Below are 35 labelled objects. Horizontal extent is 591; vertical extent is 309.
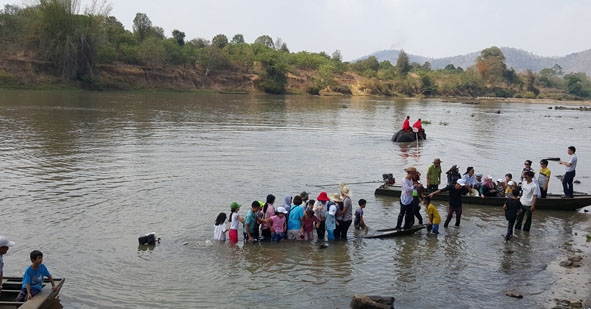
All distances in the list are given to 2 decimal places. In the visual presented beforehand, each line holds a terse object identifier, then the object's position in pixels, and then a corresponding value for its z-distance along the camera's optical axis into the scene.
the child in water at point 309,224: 13.13
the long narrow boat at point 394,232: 13.96
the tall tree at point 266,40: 151.62
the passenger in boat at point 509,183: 15.90
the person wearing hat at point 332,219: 13.30
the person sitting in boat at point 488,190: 17.44
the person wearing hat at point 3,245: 8.59
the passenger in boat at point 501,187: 17.55
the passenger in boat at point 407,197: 13.91
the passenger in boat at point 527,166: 16.25
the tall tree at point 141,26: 106.06
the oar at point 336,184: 20.29
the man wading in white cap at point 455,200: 14.34
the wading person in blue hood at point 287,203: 13.55
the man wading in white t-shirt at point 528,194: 13.77
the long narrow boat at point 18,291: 8.45
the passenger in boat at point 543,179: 16.33
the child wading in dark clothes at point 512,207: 13.58
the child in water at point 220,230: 13.20
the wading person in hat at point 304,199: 13.49
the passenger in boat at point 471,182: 17.39
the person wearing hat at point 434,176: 16.95
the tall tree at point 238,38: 155.00
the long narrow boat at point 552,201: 16.62
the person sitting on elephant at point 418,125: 34.72
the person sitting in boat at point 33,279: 8.71
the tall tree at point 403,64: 151.12
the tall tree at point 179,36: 113.12
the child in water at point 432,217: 14.32
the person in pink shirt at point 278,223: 13.12
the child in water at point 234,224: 12.99
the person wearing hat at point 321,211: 13.38
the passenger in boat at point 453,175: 15.87
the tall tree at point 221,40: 129.07
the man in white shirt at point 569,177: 17.08
